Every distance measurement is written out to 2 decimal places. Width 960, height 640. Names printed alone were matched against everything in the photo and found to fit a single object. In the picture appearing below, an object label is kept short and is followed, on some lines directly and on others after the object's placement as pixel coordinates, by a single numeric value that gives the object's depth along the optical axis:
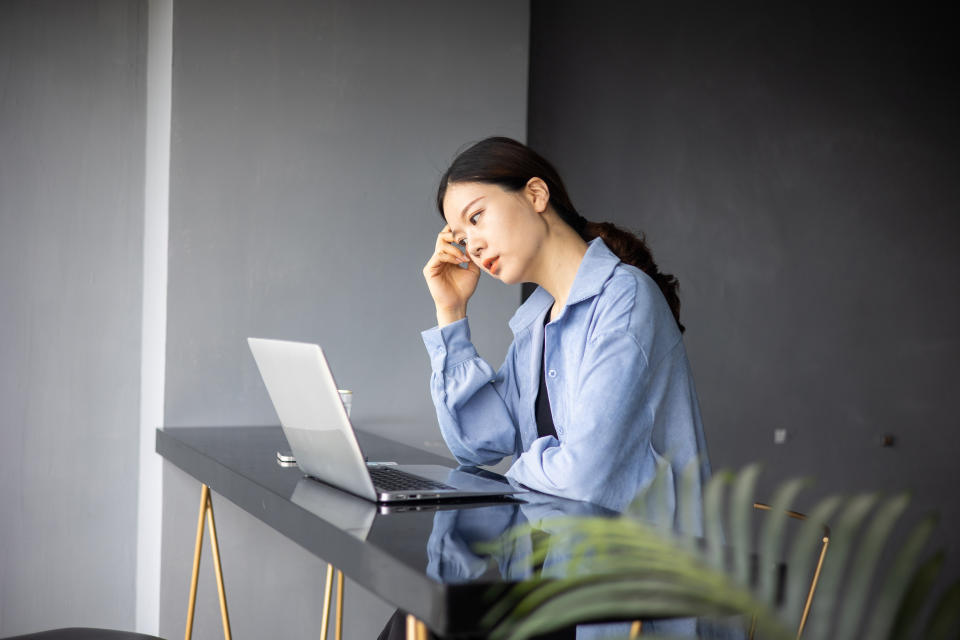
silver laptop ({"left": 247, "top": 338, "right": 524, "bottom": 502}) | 1.38
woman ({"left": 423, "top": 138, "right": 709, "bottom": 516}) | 1.55
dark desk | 0.96
